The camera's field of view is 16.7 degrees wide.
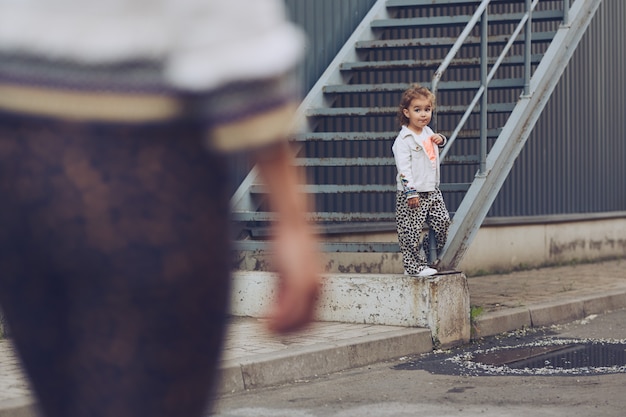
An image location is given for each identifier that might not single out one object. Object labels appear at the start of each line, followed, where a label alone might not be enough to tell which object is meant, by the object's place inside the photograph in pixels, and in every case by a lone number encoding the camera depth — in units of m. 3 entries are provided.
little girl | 14.66
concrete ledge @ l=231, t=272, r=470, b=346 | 14.30
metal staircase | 16.23
